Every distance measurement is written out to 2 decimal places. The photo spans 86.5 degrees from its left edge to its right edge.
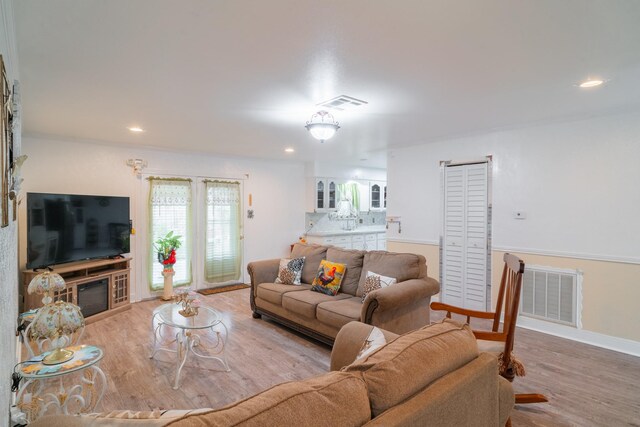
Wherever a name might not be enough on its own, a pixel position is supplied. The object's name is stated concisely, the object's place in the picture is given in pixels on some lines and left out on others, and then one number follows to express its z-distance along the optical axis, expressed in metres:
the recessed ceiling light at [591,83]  2.60
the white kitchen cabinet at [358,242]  7.66
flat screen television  3.84
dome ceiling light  3.21
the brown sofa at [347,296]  3.08
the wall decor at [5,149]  1.11
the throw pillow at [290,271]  4.25
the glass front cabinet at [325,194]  7.14
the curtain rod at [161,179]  5.29
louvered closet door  4.47
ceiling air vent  2.97
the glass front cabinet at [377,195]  8.32
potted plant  5.19
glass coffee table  2.89
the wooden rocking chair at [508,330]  2.06
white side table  1.77
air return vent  3.77
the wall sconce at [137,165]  5.12
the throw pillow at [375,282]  3.44
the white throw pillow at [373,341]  1.56
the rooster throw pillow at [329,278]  3.83
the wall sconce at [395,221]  5.39
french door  5.30
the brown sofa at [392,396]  0.81
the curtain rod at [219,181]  5.89
